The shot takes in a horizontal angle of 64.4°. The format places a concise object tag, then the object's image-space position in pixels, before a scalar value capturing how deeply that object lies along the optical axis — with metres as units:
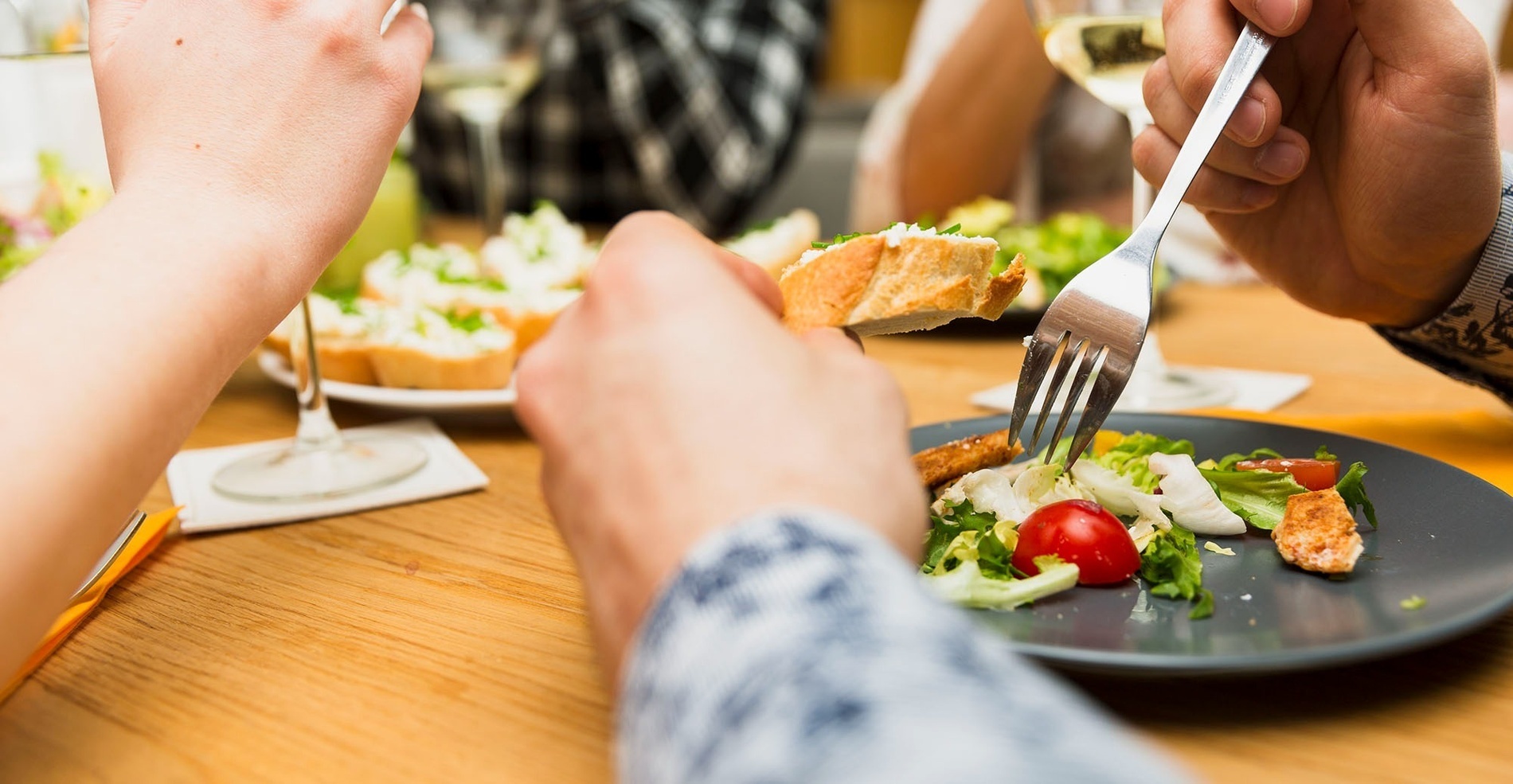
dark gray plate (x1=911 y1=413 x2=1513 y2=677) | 0.60
